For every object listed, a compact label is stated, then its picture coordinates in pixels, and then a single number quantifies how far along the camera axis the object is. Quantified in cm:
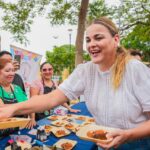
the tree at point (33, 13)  424
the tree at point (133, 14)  522
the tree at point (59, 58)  1639
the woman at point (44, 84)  192
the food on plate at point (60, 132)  138
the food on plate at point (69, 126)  150
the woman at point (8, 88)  149
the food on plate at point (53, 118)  170
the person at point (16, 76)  191
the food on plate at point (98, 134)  76
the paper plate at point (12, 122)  91
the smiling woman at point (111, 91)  75
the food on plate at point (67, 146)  119
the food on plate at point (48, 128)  141
